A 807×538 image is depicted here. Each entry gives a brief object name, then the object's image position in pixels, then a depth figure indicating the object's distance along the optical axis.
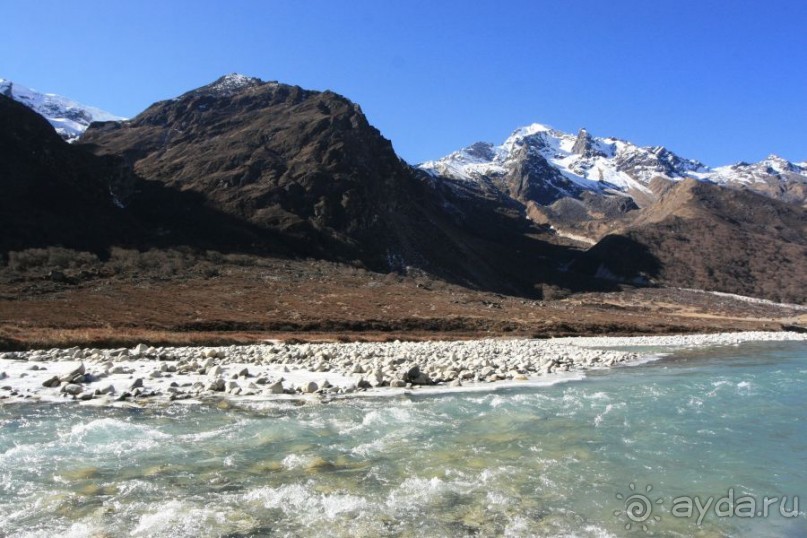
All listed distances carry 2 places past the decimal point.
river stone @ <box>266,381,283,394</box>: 18.65
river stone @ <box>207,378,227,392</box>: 18.81
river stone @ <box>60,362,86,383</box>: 18.86
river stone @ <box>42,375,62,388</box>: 18.56
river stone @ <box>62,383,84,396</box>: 17.36
